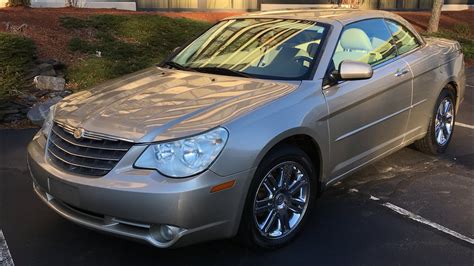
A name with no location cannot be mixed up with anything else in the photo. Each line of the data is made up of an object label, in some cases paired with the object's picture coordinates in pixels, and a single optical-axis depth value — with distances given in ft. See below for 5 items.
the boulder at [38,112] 21.62
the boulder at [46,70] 25.62
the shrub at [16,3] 37.54
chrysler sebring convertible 10.19
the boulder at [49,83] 24.62
